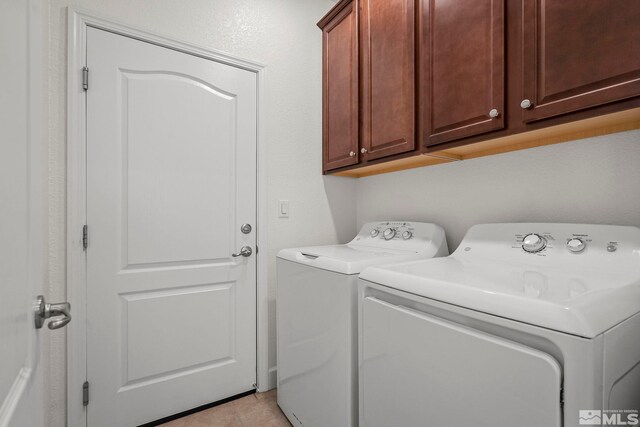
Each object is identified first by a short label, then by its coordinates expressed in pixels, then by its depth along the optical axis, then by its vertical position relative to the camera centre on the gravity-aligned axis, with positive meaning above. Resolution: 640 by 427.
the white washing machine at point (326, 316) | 1.16 -0.46
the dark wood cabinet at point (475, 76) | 0.85 +0.51
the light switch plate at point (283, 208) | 1.98 +0.03
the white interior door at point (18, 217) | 0.42 -0.01
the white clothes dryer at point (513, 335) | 0.60 -0.30
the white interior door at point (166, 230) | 1.47 -0.09
